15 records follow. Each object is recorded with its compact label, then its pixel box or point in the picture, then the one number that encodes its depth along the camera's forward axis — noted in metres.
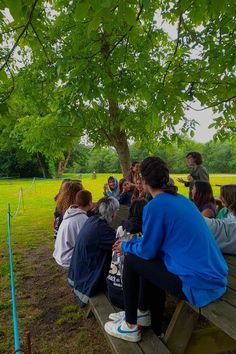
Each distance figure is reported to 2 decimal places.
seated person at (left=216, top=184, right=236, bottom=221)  3.58
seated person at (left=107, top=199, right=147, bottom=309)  2.98
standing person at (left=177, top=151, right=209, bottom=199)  6.65
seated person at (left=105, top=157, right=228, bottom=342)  2.26
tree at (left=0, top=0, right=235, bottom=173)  4.12
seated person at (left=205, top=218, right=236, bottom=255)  3.17
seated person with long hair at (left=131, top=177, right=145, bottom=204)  6.22
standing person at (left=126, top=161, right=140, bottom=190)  6.70
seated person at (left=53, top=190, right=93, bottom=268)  4.15
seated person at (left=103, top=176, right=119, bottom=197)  7.59
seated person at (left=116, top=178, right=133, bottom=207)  6.98
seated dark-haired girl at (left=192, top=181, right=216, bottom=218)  4.24
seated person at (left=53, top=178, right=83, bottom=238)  4.79
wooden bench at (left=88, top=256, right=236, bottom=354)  2.18
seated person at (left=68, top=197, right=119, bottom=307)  3.40
